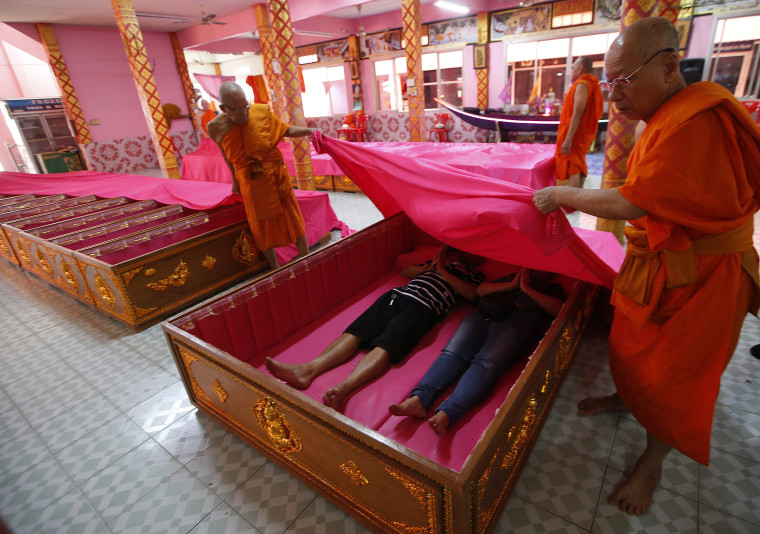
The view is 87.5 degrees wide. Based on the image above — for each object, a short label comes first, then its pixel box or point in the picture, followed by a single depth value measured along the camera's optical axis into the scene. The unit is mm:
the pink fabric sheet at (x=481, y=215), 1638
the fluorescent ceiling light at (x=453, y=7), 8170
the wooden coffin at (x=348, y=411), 1184
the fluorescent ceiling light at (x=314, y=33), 10203
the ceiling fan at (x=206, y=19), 7668
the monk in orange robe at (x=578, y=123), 3662
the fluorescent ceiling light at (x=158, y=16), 8454
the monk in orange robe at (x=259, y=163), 2979
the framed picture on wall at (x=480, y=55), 9570
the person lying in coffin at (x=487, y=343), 1624
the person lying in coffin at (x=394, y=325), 1833
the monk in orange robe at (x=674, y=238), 1131
